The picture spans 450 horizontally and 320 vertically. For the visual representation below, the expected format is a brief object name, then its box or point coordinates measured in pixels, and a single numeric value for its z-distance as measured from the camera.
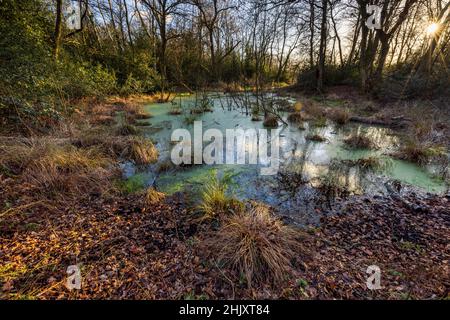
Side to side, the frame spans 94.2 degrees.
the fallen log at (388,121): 5.56
